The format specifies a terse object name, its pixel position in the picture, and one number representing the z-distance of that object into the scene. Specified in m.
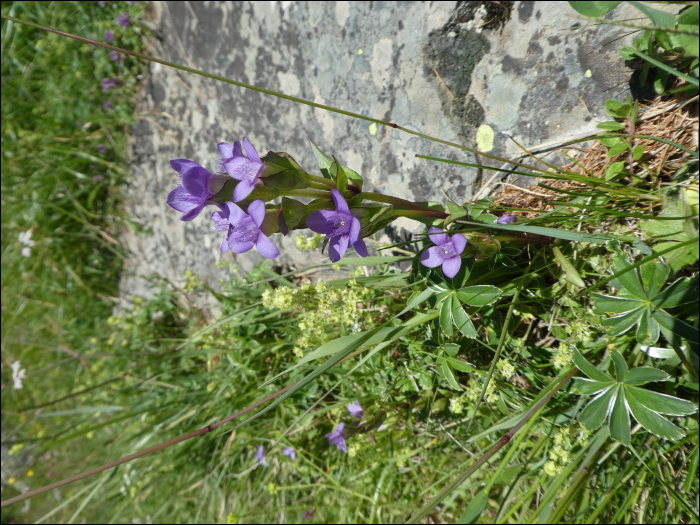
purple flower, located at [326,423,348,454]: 0.28
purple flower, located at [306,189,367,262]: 0.16
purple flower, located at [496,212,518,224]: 0.21
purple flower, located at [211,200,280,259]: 0.16
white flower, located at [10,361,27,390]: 0.47
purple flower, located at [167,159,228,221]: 0.15
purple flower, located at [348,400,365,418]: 0.28
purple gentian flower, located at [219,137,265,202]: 0.15
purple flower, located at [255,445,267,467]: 0.34
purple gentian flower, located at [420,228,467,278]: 0.18
